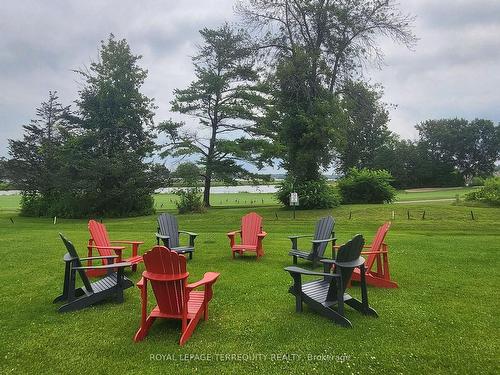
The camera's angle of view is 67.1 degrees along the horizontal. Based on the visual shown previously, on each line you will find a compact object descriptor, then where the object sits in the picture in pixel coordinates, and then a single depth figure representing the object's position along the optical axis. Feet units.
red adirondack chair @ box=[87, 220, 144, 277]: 19.36
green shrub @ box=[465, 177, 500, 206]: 52.16
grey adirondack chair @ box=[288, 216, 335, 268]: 21.02
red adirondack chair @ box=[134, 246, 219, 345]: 10.96
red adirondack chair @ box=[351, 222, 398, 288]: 17.04
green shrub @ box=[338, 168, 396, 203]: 66.35
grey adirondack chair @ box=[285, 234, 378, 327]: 12.43
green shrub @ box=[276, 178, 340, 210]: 57.31
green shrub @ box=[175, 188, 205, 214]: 59.57
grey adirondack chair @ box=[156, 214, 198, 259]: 22.98
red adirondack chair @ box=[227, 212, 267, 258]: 24.26
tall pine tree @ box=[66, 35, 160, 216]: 66.95
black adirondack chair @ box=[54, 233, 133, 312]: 14.23
